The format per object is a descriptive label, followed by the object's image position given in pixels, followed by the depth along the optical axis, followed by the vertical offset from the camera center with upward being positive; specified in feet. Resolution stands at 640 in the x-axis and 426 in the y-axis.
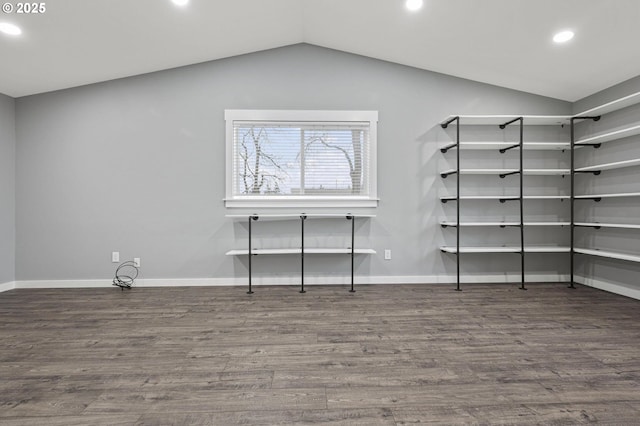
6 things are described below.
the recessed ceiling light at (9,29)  8.80 +5.08
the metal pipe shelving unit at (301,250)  12.12 -1.54
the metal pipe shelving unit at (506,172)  12.37 +1.55
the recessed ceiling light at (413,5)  9.71 +6.35
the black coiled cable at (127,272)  12.97 -2.52
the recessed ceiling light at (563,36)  9.77 +5.44
